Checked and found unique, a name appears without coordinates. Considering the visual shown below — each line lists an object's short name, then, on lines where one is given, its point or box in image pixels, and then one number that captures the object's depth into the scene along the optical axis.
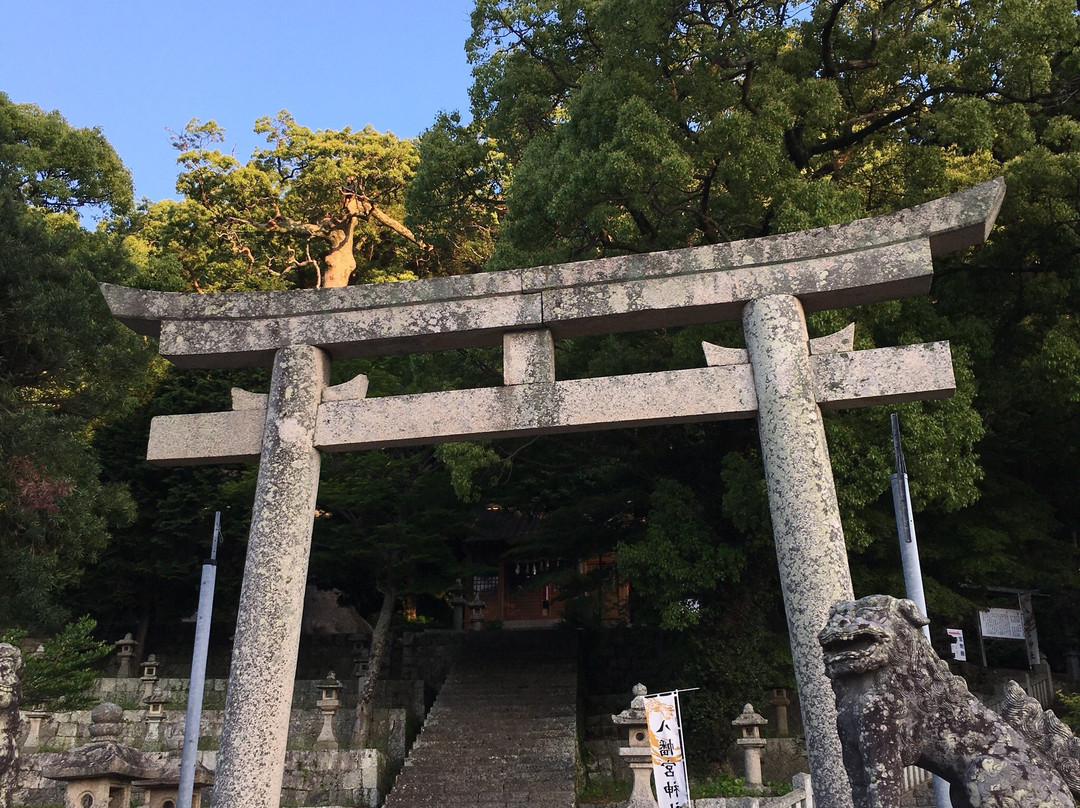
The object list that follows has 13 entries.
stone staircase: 14.15
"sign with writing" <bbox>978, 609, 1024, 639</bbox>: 14.84
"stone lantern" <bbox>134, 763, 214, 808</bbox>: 9.77
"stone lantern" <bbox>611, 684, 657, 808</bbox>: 11.63
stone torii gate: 6.90
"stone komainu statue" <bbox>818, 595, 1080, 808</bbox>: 4.12
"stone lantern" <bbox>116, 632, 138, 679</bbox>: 19.72
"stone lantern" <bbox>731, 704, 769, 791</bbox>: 12.73
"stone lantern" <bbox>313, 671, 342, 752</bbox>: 15.30
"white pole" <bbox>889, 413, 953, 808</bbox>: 6.63
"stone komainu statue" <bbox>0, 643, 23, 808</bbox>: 5.16
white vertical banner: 10.03
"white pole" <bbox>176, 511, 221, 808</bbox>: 8.27
